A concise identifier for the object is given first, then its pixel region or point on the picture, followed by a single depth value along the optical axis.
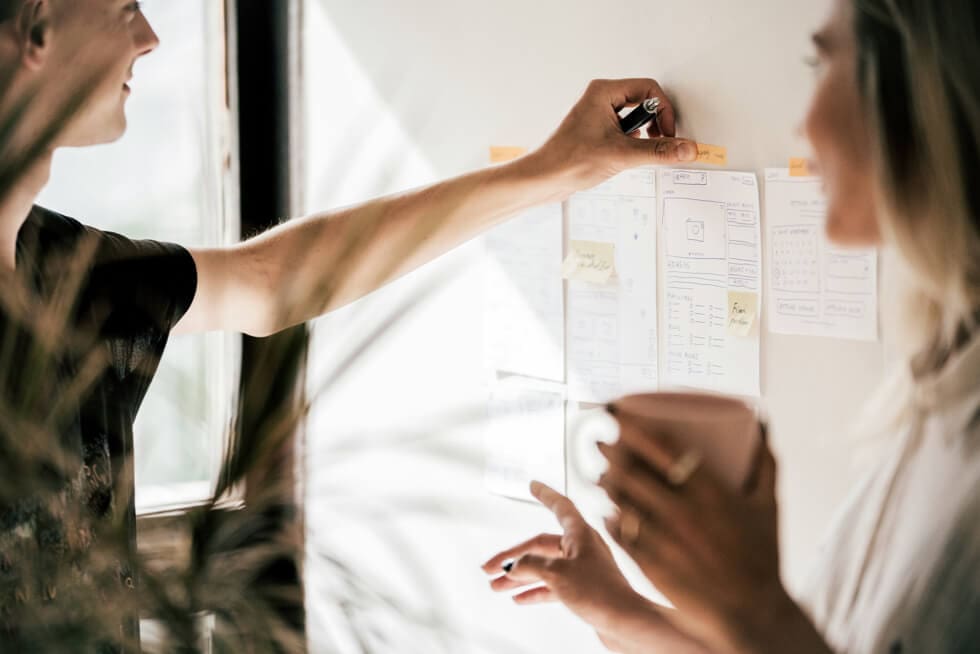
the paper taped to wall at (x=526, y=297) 2.05
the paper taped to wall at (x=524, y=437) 2.06
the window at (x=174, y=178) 2.72
